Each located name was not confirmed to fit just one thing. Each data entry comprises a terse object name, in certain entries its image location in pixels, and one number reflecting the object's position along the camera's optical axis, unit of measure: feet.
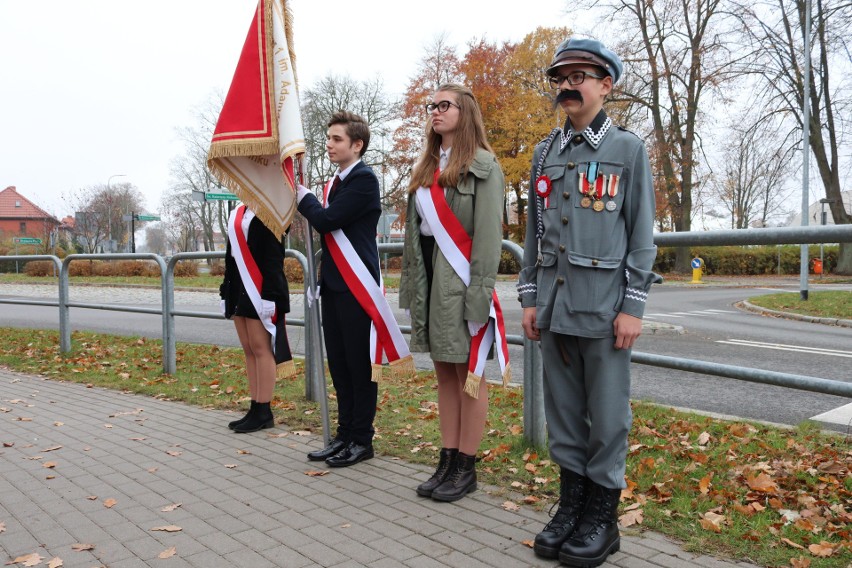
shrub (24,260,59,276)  80.33
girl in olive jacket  12.09
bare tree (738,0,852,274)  82.43
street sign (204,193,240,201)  58.74
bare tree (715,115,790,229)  184.14
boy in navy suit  14.34
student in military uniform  9.71
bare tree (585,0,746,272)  97.76
